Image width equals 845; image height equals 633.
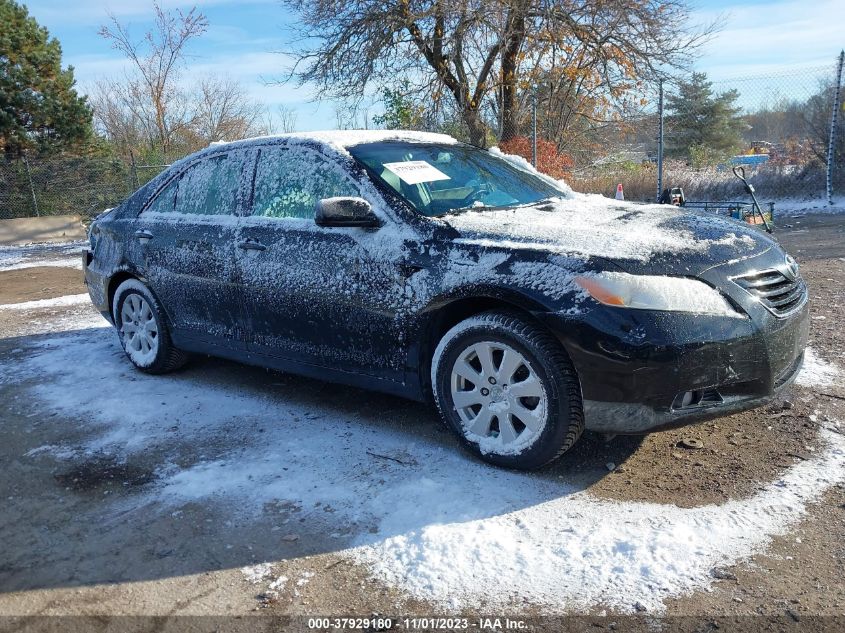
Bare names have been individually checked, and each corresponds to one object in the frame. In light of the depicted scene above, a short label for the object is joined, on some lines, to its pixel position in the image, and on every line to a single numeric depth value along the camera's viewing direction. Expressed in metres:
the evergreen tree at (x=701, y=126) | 15.88
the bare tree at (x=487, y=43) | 14.23
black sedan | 3.01
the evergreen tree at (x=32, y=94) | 19.28
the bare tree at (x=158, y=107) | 29.50
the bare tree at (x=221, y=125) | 32.31
